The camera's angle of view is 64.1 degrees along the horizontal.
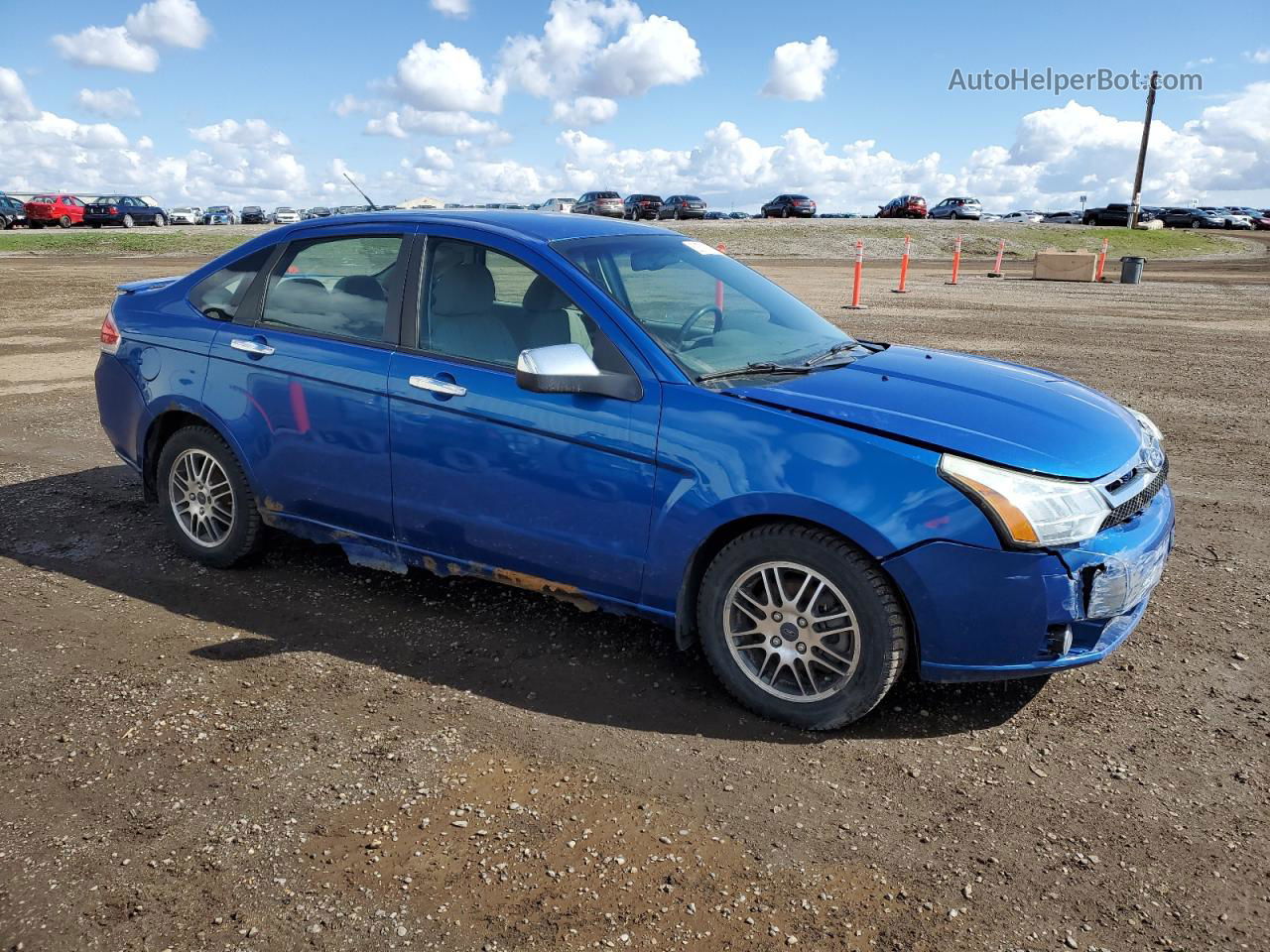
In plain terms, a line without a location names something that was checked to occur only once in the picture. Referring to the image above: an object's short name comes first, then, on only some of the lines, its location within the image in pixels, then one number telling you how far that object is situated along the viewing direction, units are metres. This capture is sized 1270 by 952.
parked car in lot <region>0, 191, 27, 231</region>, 52.12
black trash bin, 26.56
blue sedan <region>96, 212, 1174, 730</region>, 3.41
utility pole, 53.88
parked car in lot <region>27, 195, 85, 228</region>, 52.38
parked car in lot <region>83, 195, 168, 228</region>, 55.59
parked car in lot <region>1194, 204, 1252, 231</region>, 66.00
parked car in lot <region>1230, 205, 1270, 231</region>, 69.19
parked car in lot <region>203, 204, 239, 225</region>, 73.88
